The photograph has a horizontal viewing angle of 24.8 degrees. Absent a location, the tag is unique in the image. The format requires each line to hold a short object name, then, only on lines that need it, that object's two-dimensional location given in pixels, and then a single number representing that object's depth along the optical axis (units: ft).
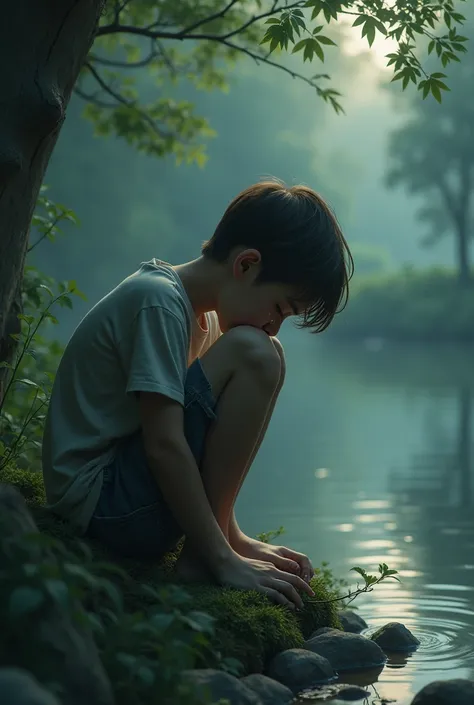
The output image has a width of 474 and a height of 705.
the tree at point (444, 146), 93.50
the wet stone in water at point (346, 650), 9.03
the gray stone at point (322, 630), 9.46
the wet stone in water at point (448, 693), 7.45
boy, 8.64
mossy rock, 8.46
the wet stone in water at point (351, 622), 10.69
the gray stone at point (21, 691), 4.88
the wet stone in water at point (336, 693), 8.25
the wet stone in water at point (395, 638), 9.77
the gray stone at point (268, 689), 7.93
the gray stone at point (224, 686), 7.24
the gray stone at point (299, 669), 8.46
